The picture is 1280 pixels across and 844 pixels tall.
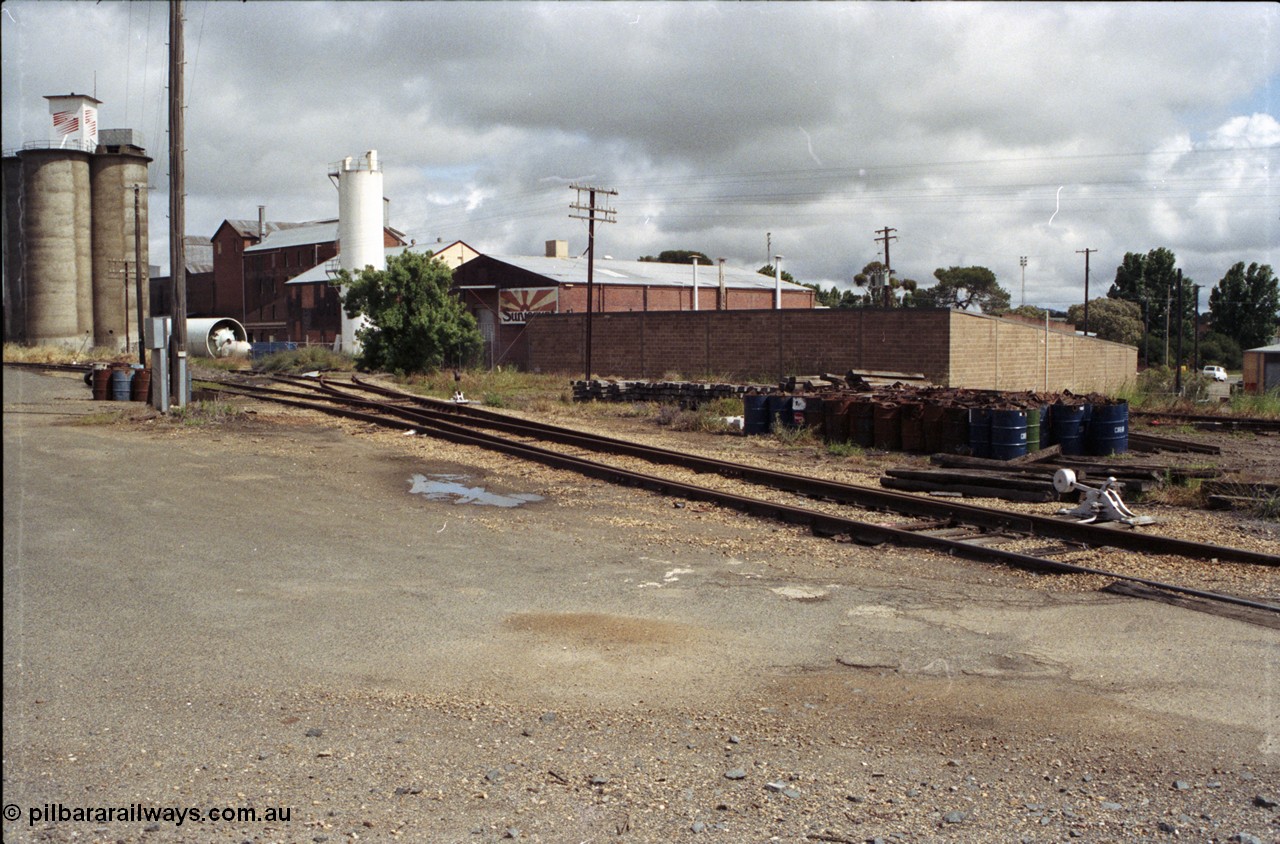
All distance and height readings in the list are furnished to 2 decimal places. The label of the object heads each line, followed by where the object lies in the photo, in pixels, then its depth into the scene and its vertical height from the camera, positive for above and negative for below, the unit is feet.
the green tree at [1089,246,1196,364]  261.65 +23.41
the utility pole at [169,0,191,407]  73.46 +11.88
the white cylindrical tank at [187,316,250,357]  186.29 +5.05
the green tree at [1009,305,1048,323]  248.73 +17.16
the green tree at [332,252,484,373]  126.41 +6.53
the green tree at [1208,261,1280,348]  262.26 +19.92
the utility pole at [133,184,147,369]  131.99 +11.88
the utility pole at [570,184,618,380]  123.34 +18.84
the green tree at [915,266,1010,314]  303.68 +26.70
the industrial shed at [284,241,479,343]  225.35 +15.68
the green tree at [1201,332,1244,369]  265.75 +7.39
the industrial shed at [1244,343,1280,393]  152.25 +1.93
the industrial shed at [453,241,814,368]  165.59 +15.36
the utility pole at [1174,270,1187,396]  112.31 +0.50
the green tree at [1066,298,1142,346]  244.83 +14.10
